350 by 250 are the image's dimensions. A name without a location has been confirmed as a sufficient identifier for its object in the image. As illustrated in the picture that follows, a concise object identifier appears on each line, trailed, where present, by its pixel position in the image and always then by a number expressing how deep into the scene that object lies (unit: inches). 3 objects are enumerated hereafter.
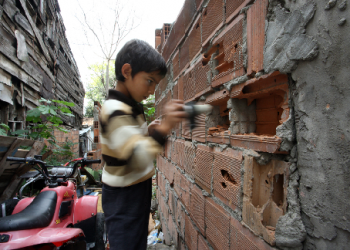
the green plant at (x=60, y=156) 202.9
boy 42.4
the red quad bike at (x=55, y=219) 63.1
